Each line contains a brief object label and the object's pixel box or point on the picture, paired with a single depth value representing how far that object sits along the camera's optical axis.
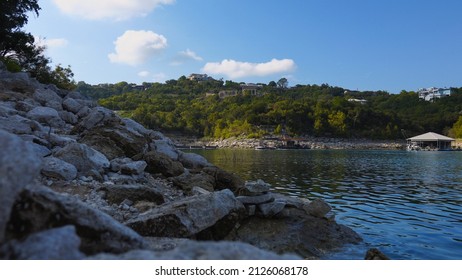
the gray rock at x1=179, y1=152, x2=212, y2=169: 21.61
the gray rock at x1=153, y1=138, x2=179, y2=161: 20.75
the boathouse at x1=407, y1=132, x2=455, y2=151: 138.79
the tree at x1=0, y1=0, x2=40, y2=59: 32.51
